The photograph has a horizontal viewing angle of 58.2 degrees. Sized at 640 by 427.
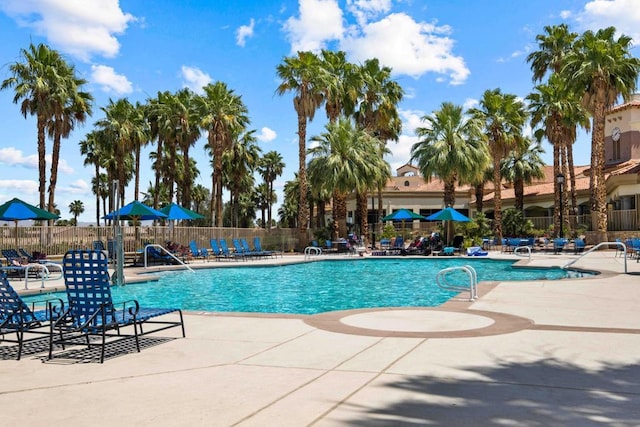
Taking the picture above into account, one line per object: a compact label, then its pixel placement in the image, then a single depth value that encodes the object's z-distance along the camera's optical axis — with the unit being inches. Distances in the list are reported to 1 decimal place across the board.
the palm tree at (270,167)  2726.4
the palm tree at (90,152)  2357.5
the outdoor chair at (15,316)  263.4
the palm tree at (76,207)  4458.7
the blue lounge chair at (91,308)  265.6
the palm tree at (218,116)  1545.3
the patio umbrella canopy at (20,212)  828.0
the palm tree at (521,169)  1849.2
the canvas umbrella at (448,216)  1246.4
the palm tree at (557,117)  1456.7
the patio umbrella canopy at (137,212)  965.8
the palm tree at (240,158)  2054.3
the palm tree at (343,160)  1353.3
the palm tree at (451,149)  1364.4
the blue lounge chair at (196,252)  1051.4
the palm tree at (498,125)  1487.5
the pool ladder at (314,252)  1203.6
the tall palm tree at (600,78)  1203.2
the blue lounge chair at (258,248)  1138.7
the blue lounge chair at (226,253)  1077.8
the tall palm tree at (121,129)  1669.5
